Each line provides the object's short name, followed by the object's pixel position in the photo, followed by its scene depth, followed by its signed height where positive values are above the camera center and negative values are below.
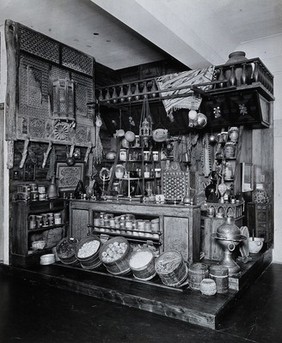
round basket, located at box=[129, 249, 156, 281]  4.51 -1.35
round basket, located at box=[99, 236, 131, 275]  4.72 -1.31
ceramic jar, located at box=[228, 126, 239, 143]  6.34 +0.67
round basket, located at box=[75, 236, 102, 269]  5.08 -1.33
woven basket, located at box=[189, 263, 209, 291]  4.27 -1.39
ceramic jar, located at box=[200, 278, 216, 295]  4.06 -1.48
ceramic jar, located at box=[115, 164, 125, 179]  6.22 -0.07
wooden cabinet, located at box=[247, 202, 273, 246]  6.36 -1.02
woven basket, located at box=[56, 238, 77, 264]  5.42 -1.40
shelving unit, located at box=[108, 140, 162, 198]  6.74 +0.01
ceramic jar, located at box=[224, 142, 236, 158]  6.27 +0.36
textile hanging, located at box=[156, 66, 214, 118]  6.13 +1.65
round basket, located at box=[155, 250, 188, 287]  4.25 -1.33
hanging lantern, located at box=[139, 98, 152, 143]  5.89 +0.71
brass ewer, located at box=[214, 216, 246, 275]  4.55 -1.01
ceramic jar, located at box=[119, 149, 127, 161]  7.05 +0.29
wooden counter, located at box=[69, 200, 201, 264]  4.79 -0.82
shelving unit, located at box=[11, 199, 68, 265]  5.51 -1.04
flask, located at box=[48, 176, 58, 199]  6.05 -0.43
